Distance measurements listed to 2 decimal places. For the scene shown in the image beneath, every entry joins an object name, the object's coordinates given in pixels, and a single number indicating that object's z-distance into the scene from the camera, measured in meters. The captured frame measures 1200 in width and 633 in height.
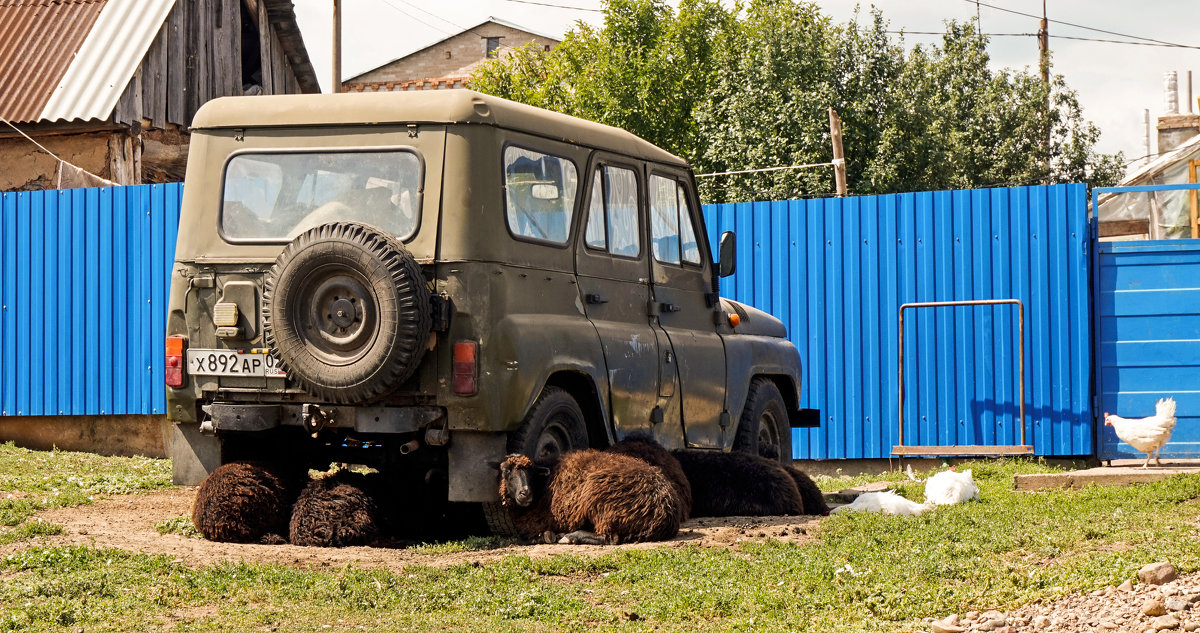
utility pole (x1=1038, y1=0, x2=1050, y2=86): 37.12
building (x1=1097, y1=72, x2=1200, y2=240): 17.64
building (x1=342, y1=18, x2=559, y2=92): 46.41
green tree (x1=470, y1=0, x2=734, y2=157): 30.34
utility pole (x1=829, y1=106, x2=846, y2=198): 17.91
